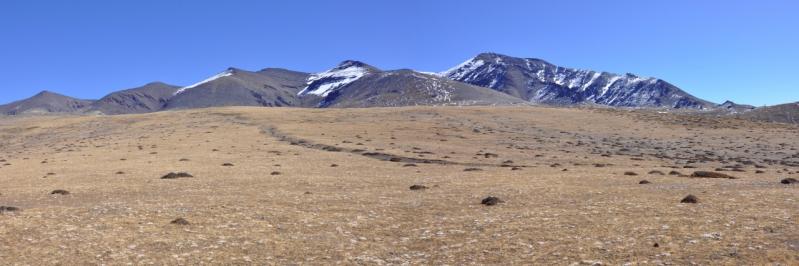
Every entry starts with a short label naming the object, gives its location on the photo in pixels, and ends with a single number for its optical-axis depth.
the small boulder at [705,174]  34.16
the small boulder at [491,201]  24.25
